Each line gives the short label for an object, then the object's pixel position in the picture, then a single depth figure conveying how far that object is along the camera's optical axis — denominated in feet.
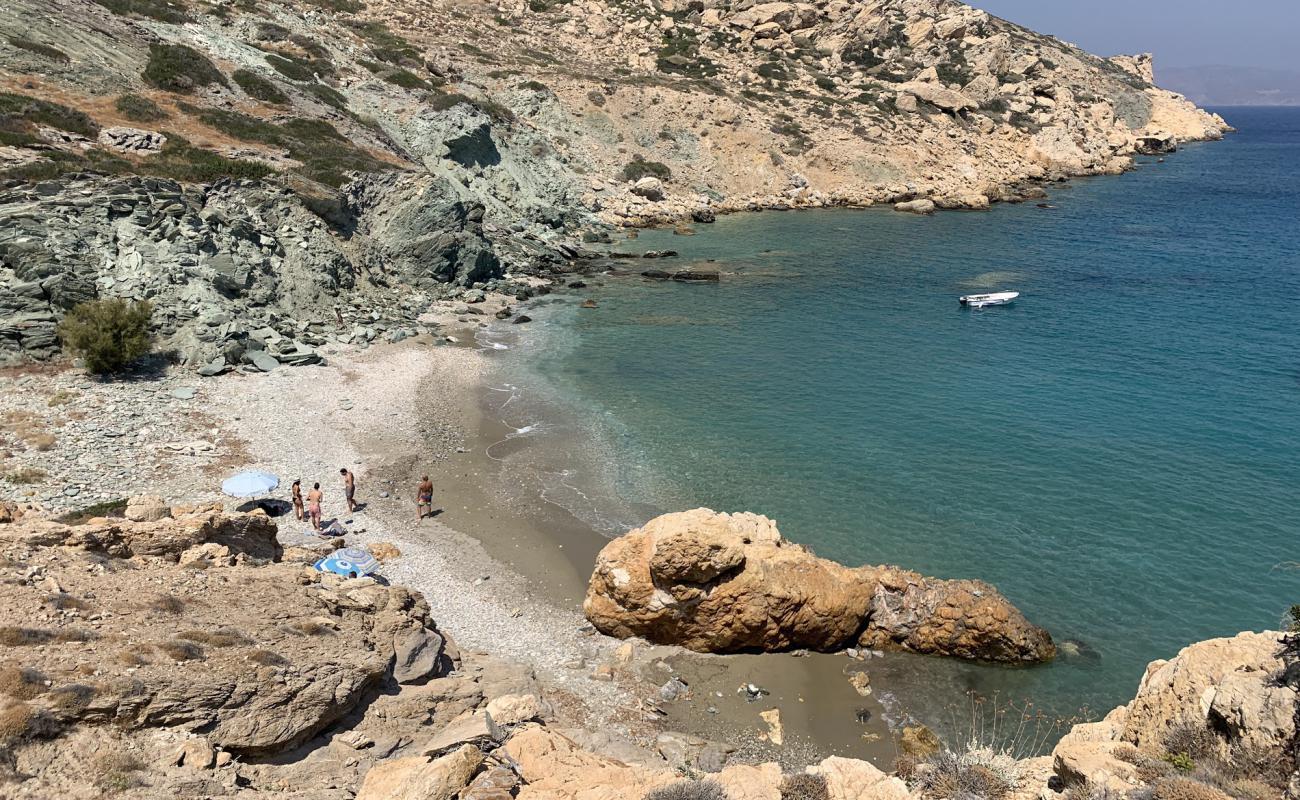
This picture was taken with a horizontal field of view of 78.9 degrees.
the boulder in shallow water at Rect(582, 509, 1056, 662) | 59.47
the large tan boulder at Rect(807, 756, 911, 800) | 31.27
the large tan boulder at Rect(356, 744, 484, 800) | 29.96
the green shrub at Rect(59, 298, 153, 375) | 96.68
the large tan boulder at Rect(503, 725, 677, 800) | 31.91
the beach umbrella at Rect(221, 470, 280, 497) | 73.05
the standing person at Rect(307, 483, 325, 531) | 73.05
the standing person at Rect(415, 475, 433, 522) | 77.61
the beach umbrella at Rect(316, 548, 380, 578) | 61.26
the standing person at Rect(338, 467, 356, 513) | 77.30
